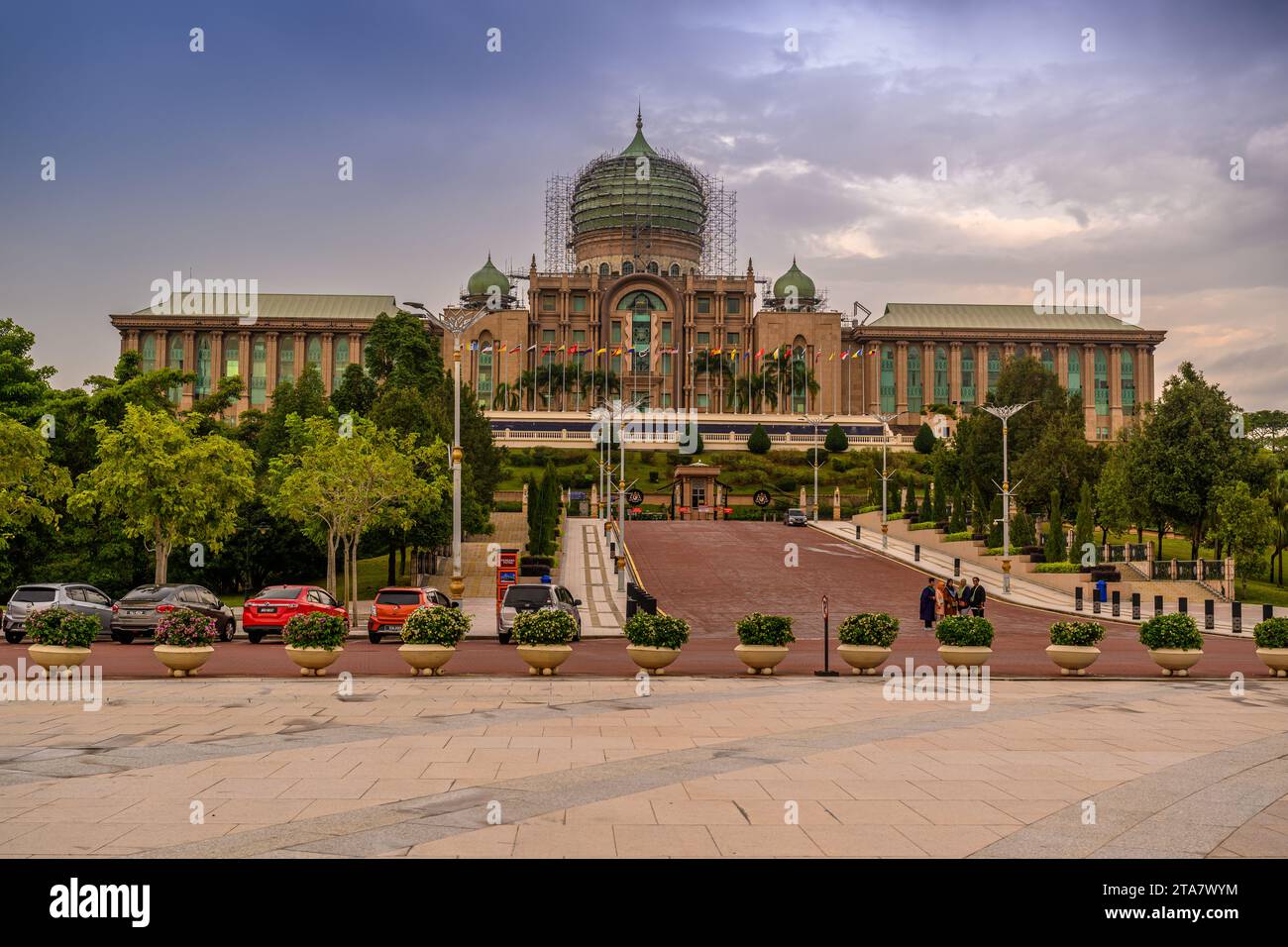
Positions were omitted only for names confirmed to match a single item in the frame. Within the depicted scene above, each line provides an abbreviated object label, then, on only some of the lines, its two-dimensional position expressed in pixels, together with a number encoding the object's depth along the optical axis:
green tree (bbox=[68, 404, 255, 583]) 40.03
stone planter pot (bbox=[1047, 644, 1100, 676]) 23.74
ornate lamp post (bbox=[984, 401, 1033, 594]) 49.05
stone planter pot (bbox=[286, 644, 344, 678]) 23.12
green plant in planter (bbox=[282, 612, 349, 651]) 23.30
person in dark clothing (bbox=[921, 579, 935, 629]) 35.38
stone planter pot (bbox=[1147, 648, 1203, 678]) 23.92
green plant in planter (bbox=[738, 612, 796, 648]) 23.94
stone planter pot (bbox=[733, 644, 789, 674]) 23.66
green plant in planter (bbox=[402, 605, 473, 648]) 23.62
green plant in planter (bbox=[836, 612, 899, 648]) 24.30
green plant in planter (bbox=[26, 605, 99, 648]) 23.05
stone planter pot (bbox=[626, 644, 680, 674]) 23.80
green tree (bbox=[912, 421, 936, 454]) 112.94
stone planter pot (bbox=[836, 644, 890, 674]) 24.06
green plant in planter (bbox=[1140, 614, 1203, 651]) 24.06
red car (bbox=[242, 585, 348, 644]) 31.70
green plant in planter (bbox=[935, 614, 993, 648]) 24.42
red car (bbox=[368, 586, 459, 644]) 32.62
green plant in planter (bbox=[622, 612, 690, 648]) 23.81
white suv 31.34
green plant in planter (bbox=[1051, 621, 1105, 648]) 24.02
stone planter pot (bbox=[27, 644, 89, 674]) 22.98
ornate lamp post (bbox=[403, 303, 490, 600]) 36.93
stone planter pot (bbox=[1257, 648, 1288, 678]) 24.27
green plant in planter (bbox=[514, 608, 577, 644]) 23.64
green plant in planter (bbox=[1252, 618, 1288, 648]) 24.33
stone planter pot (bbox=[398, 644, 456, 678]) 23.31
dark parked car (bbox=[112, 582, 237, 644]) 30.81
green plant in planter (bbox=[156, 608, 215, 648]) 22.91
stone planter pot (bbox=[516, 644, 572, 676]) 23.38
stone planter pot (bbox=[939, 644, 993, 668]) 24.30
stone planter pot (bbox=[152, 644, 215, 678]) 22.64
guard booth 90.06
